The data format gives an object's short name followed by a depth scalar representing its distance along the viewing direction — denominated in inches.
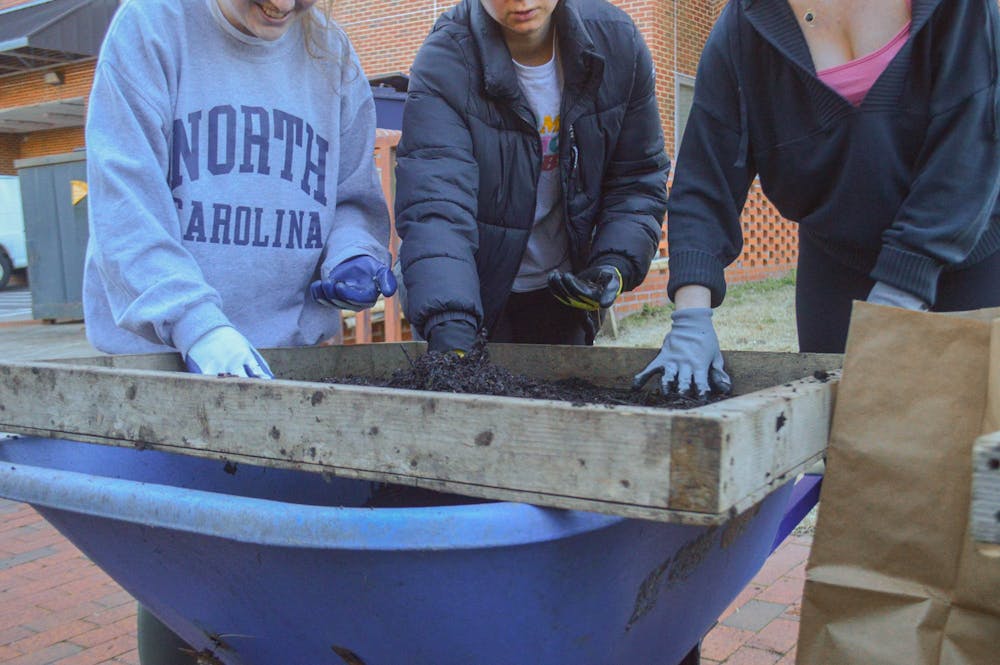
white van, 633.6
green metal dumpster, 382.9
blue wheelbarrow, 38.7
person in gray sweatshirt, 61.7
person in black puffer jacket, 72.4
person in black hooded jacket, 58.3
